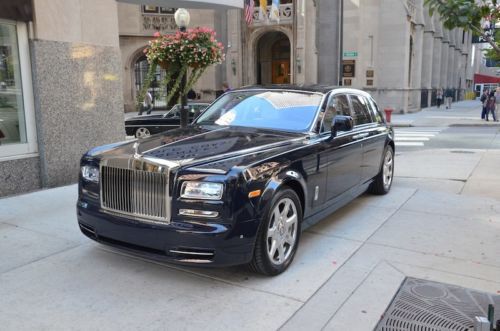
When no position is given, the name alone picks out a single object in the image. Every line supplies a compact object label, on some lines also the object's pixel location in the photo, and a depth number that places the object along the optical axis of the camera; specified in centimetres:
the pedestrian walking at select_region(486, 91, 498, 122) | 2417
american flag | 2455
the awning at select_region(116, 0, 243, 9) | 989
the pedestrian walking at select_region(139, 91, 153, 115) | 2358
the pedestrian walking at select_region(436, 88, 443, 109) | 3888
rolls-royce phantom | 377
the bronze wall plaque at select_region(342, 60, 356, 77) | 2984
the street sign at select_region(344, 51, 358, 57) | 2953
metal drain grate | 345
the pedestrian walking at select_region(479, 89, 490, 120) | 2492
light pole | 975
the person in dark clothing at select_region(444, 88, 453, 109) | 3788
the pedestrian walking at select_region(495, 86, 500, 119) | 2425
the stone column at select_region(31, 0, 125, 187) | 737
